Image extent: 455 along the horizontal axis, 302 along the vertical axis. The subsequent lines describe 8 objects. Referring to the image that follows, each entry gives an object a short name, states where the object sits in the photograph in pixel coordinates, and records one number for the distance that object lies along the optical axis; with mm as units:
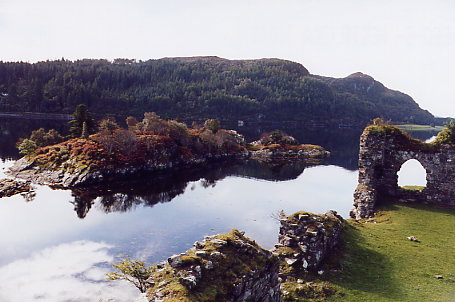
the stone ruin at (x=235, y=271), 11742
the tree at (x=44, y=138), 74875
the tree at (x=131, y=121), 108438
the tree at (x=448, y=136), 32625
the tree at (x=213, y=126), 101688
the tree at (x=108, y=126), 73344
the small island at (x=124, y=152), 57344
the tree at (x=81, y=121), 75125
